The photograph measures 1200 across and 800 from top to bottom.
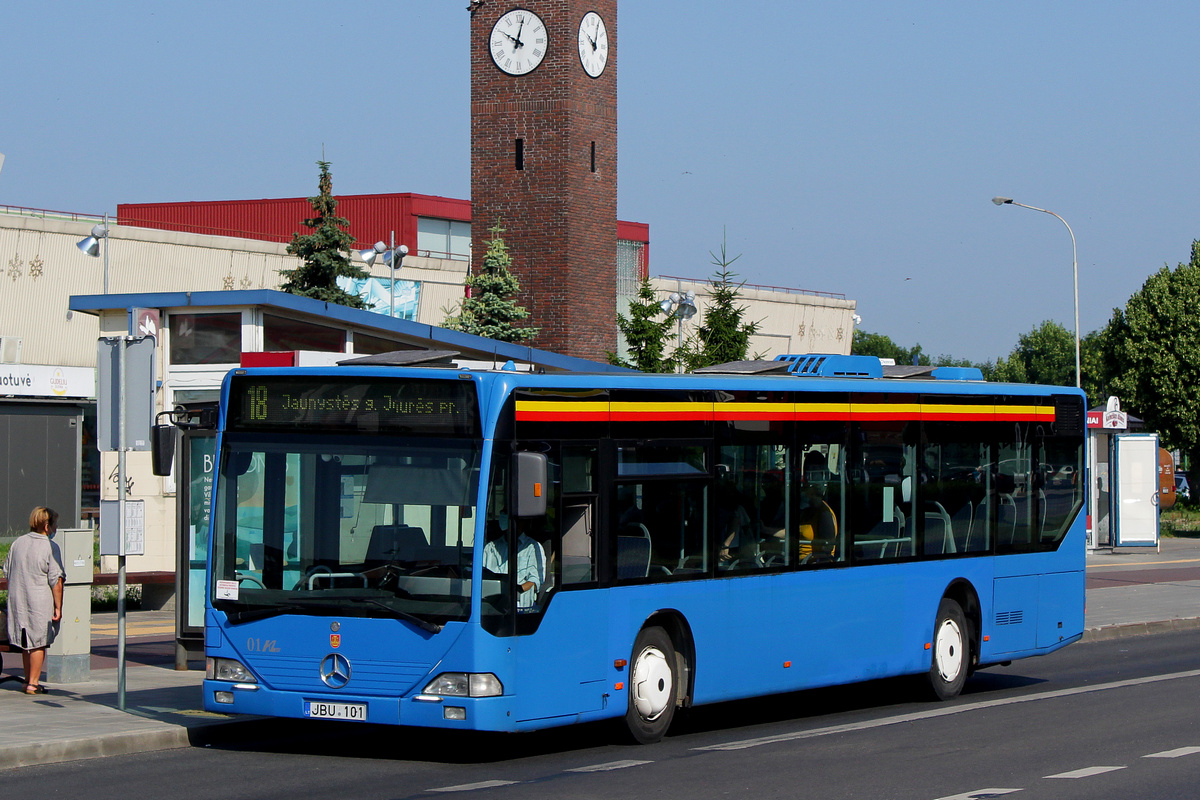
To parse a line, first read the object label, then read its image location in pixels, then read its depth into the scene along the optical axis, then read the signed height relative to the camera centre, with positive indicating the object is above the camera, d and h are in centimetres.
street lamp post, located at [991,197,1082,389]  4588 +724
